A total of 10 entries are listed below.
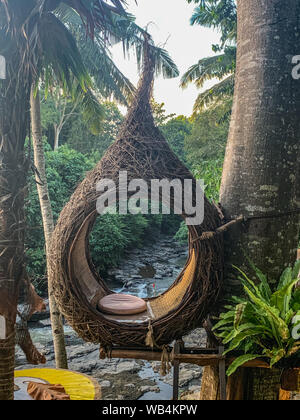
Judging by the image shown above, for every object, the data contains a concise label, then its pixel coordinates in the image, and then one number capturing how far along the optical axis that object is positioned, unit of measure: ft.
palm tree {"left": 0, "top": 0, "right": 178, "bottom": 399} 11.21
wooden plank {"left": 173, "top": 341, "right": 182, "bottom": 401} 9.74
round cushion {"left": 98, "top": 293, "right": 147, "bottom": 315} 11.55
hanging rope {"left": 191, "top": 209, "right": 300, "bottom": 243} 10.00
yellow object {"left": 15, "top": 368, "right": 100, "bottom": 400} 12.98
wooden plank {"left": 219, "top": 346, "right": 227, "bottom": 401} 9.37
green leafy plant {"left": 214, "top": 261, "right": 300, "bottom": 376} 8.72
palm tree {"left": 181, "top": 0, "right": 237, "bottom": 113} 29.25
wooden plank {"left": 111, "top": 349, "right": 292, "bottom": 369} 9.64
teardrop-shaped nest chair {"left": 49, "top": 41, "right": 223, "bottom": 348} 10.14
